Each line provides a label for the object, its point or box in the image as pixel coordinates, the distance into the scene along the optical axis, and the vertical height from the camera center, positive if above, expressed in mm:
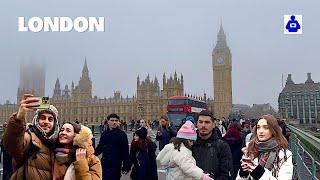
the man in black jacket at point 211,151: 3576 -465
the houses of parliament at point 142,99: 76562 +745
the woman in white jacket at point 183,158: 3528 -531
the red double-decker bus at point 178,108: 28422 -464
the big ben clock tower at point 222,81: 89000 +4820
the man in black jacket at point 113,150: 5895 -731
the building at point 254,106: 116112 -1823
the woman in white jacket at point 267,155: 2625 -389
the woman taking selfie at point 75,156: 2873 -400
